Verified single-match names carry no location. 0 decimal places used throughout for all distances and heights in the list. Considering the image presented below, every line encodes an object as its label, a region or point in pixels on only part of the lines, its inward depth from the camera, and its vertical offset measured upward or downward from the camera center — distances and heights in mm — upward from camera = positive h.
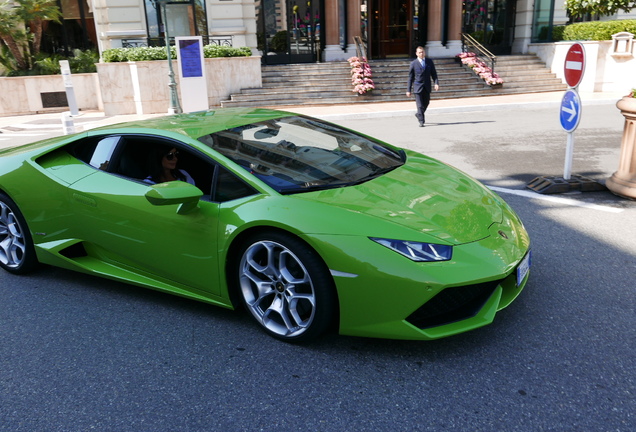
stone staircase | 18672 -1855
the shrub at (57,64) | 20844 -844
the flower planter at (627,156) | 6227 -1458
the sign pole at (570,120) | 6520 -1136
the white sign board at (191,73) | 16766 -1095
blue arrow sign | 6645 -1016
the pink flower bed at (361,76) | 18625 -1518
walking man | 13242 -1201
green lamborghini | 3104 -1135
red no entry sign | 6449 -489
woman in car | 4074 -916
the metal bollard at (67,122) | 13047 -1807
